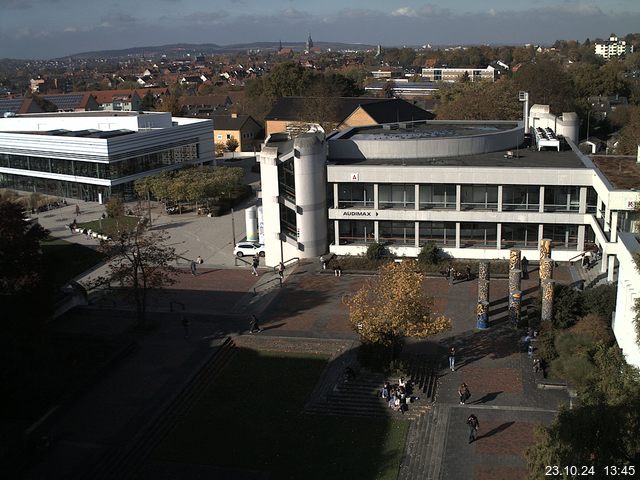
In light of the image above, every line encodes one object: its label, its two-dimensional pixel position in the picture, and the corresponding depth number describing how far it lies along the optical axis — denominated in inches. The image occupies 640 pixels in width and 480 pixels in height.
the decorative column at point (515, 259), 1424.7
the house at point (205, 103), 4980.3
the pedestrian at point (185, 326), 1332.4
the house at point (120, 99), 5580.7
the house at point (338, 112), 3302.2
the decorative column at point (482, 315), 1310.3
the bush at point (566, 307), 1258.6
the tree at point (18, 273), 1138.0
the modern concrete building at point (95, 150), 2637.8
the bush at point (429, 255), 1688.0
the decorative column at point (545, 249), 1521.9
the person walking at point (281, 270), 1645.8
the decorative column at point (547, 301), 1274.6
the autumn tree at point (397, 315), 1123.9
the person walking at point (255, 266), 1713.8
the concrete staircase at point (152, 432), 932.6
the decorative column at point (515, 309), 1322.6
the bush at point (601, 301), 1243.2
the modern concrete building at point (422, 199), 1675.7
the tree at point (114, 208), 2332.1
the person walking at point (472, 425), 957.8
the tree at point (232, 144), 3585.1
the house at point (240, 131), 3695.9
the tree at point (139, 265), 1373.0
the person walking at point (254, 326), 1343.0
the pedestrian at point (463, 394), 1057.0
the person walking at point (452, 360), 1166.3
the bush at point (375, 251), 1728.6
